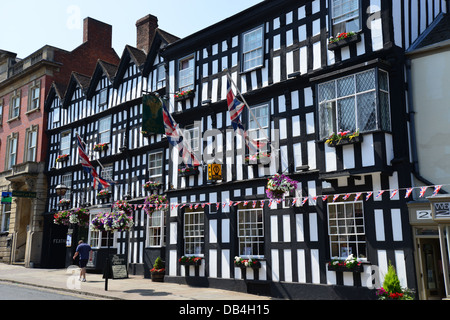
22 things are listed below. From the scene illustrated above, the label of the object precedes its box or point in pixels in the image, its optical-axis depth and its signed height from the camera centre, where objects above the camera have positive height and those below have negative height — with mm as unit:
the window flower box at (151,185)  20803 +2437
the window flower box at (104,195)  23578 +2241
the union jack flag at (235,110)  14367 +4160
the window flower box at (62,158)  27344 +4989
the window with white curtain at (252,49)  16391 +7193
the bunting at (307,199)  12001 +1170
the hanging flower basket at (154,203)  19909 +1546
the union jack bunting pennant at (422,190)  11173 +1134
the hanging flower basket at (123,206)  19906 +1382
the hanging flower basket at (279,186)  14091 +1614
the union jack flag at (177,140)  16984 +3838
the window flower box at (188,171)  17850 +2695
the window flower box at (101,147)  24438 +5115
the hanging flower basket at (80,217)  23294 +1053
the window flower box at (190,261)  16992 -1015
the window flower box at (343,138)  12617 +2853
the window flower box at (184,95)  18562 +6118
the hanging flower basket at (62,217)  24938 +1119
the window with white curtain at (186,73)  19016 +7275
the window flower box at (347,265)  12508 -917
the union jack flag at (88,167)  22047 +3556
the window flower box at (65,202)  26438 +2101
